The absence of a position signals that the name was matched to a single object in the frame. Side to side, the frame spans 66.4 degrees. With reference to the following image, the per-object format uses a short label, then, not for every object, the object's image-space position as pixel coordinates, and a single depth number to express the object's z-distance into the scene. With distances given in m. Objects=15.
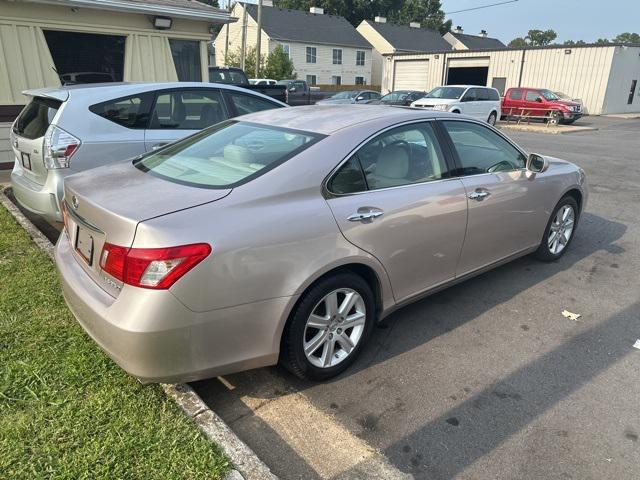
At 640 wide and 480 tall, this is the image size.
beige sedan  2.34
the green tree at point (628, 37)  95.82
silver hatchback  4.54
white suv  19.73
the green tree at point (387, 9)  62.00
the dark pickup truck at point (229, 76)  13.54
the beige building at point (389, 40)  50.88
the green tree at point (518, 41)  102.56
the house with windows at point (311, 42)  44.81
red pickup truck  23.81
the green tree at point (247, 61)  39.91
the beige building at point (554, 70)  29.33
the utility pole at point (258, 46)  30.32
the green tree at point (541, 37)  97.25
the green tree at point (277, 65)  37.97
